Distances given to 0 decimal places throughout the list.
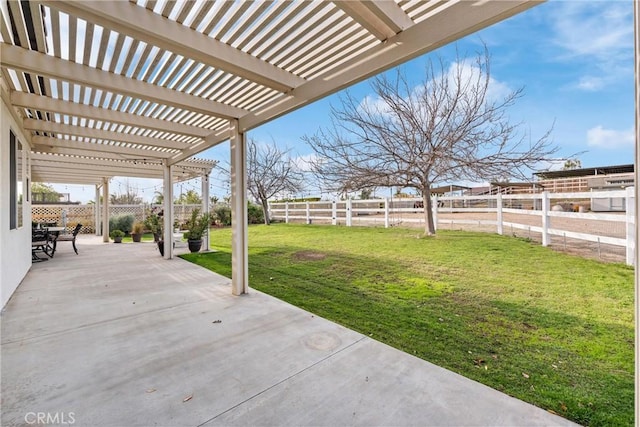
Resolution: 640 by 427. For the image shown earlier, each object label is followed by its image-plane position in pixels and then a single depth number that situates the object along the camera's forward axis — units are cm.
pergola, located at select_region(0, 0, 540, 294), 219
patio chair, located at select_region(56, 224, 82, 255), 798
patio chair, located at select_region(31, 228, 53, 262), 719
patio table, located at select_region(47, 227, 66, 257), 742
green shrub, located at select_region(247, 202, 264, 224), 1780
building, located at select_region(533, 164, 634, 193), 1536
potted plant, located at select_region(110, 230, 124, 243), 1059
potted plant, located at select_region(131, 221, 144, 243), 1103
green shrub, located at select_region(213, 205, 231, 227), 1666
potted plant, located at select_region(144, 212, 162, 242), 938
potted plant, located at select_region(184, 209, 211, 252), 813
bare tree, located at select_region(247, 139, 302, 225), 1767
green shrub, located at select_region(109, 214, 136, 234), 1259
